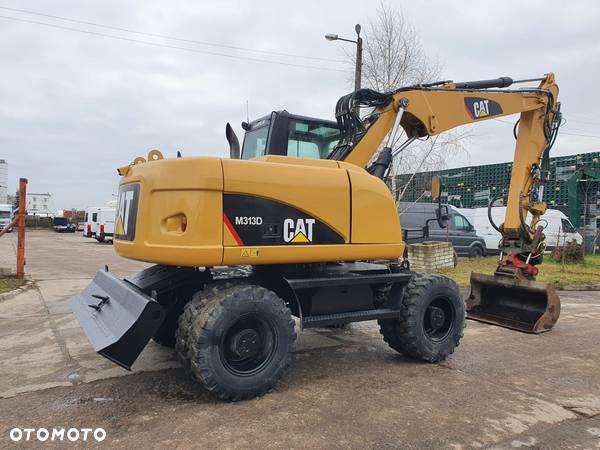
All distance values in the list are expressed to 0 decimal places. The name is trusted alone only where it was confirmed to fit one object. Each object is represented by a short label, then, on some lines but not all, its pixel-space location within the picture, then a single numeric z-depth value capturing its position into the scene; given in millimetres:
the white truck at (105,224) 29859
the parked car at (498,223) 20094
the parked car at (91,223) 33531
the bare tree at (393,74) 18406
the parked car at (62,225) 47688
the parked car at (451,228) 15242
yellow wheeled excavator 4121
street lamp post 15188
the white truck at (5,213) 45406
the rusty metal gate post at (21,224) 10109
